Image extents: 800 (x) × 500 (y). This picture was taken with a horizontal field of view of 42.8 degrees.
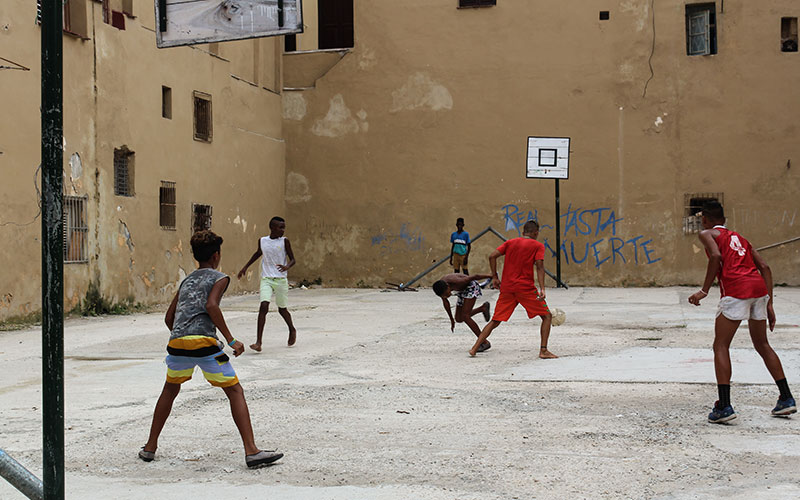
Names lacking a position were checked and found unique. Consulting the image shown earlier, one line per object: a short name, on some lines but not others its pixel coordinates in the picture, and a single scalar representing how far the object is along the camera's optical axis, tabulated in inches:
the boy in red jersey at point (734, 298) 287.3
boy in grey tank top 235.9
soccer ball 483.2
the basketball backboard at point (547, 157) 932.6
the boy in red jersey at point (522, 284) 439.8
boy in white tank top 494.6
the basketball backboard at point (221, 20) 193.2
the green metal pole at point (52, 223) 135.1
